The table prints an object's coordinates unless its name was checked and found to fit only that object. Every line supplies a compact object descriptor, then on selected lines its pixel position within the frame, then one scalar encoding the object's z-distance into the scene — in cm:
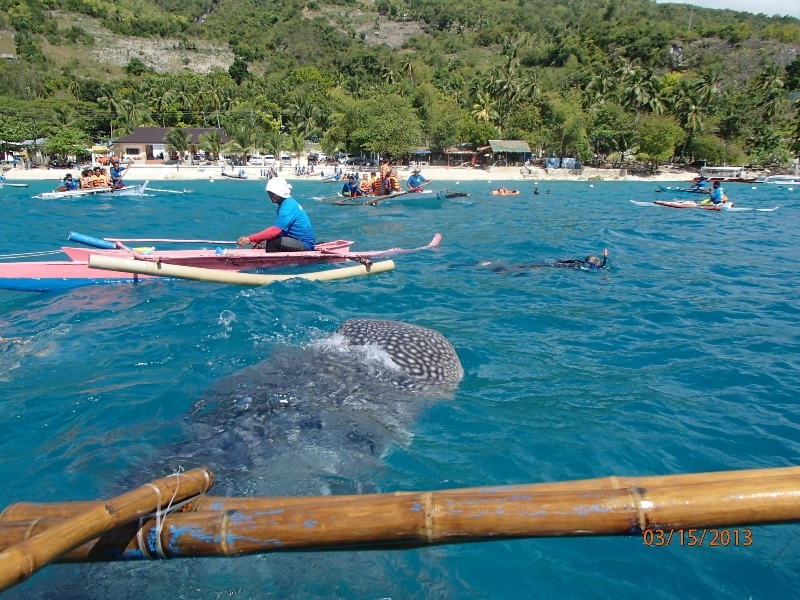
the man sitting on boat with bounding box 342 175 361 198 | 2719
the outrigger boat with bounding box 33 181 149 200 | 2688
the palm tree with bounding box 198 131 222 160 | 6562
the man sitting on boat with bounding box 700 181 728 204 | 2548
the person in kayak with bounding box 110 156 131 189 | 2849
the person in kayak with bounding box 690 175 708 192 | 3331
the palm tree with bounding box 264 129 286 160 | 6612
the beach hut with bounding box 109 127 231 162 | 6775
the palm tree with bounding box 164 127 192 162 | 6456
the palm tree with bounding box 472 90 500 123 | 7538
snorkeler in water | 1230
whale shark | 429
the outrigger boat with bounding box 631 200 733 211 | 2512
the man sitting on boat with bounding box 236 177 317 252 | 1063
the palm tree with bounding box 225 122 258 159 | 6306
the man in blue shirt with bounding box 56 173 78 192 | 2798
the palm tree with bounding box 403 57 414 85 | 11038
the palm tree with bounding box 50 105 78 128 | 6624
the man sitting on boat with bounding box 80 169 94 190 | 2745
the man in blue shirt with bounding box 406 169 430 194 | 2785
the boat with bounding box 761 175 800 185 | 5709
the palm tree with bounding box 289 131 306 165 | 6575
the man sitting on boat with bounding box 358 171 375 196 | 2747
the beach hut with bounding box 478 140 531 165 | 6694
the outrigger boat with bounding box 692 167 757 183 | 5712
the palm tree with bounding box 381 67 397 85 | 10244
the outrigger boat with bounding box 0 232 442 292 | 945
